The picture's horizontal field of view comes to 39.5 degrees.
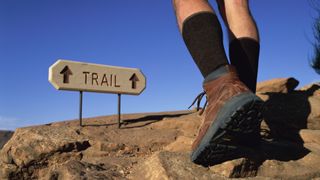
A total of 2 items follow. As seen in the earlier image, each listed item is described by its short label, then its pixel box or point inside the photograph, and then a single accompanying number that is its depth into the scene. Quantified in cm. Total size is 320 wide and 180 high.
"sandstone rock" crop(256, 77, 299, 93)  506
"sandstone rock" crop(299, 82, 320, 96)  480
